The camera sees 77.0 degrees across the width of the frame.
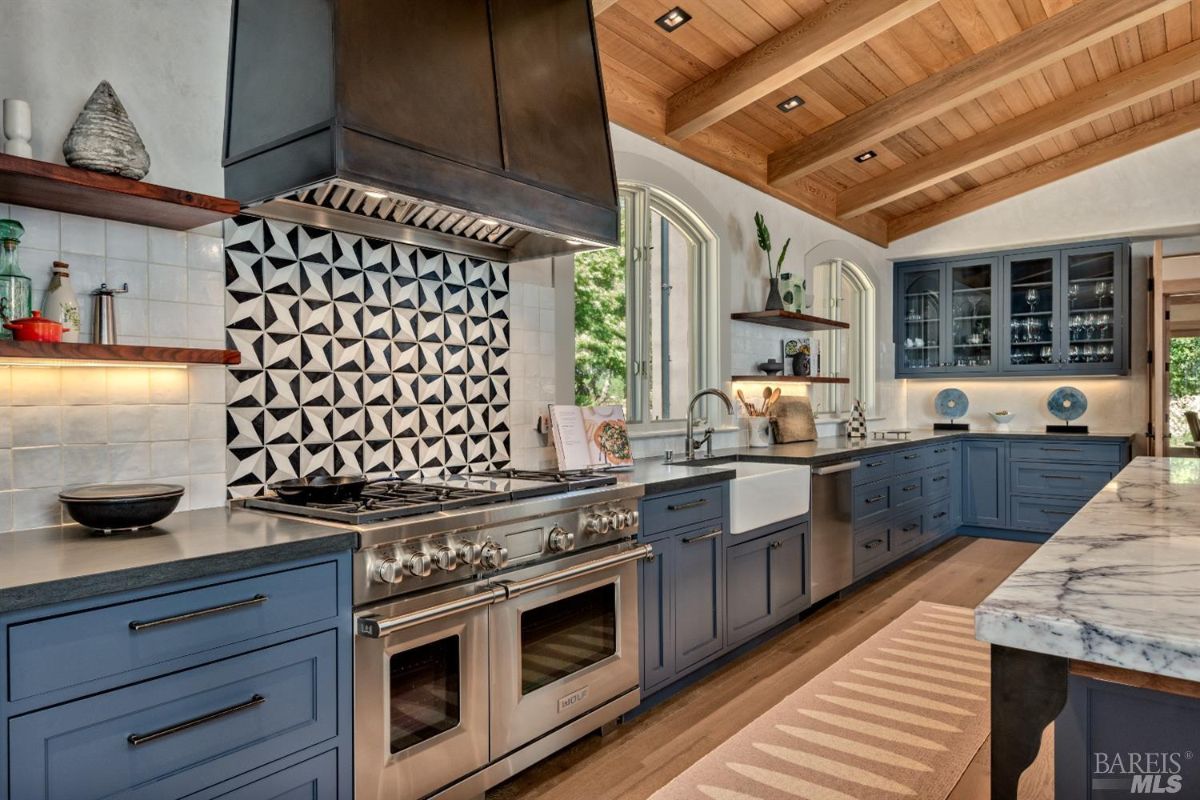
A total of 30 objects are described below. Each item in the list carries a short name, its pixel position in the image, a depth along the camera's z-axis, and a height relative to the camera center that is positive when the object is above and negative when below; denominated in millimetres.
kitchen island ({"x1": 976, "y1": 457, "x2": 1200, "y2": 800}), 892 -311
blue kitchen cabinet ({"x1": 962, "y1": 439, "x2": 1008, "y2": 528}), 6016 -680
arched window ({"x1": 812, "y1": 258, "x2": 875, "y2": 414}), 5930 +555
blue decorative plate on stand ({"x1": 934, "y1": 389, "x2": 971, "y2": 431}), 6805 -43
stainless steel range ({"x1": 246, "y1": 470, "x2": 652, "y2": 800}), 1855 -630
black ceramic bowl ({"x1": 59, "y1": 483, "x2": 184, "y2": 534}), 1726 -247
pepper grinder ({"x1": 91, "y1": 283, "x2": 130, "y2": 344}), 1920 +210
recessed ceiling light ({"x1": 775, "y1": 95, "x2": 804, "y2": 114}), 4297 +1704
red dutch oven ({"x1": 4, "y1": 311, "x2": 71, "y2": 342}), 1722 +164
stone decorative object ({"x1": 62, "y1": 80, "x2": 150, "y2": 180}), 1771 +620
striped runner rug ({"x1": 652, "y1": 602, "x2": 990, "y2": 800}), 2277 -1158
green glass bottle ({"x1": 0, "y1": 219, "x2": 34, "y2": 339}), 1752 +280
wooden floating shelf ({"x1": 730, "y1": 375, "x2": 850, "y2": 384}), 4720 +134
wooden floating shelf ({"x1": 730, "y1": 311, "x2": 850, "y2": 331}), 4594 +520
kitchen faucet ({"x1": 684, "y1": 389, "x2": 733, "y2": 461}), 3635 -190
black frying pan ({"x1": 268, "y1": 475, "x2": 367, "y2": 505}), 2102 -256
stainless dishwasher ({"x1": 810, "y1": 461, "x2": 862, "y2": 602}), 3887 -696
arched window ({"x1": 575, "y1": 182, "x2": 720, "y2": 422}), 3902 +483
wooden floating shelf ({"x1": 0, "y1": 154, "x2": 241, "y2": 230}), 1641 +488
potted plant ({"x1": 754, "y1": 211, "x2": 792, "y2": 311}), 4711 +906
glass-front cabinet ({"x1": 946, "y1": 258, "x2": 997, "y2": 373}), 6461 +732
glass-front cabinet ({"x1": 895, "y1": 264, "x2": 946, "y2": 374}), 6727 +723
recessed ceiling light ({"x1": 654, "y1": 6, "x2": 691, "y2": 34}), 3254 +1663
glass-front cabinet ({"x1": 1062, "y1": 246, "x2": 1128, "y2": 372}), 5926 +735
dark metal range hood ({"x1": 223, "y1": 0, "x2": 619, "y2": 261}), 1900 +801
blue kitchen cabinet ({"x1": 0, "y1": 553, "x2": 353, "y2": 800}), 1337 -579
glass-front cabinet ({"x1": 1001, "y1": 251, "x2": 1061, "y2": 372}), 6188 +736
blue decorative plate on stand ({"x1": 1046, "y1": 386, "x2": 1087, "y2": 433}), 6242 -36
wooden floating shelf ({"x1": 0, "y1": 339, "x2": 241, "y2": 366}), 1655 +112
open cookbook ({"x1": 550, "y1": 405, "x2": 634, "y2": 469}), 3129 -158
